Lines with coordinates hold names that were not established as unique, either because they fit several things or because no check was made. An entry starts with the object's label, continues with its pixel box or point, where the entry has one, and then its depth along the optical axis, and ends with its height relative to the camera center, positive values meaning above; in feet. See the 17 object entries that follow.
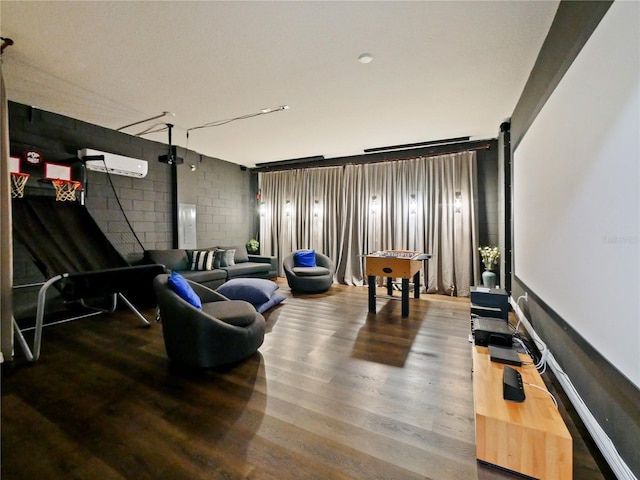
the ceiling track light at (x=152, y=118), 12.16 +5.72
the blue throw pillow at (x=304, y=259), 18.16 -1.25
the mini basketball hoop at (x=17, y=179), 10.38 +2.51
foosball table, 12.02 -1.33
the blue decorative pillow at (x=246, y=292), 12.50 -2.33
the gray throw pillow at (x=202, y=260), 16.29 -1.13
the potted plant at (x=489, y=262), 14.65 -1.32
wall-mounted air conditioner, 12.67 +3.90
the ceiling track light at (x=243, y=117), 11.71 +5.68
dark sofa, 15.28 -1.70
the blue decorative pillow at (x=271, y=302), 12.58 -3.02
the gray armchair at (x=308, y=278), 16.55 -2.31
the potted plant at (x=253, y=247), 22.48 -0.52
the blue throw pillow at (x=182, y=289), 7.91 -1.40
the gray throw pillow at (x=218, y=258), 17.19 -1.07
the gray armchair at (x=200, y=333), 7.44 -2.58
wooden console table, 4.12 -3.08
